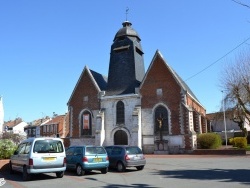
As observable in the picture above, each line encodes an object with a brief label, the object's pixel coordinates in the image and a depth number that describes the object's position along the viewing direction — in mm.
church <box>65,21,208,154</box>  32375
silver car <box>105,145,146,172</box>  16172
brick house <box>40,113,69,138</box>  65938
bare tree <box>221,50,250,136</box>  33156
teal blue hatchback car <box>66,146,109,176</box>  14430
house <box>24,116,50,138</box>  74875
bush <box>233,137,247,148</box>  31559
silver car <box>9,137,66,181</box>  12289
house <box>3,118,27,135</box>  82331
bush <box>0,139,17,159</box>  17328
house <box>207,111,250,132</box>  58406
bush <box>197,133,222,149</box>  30758
